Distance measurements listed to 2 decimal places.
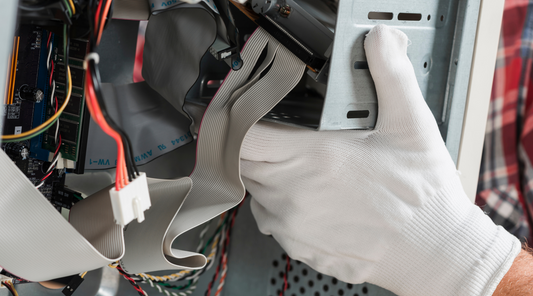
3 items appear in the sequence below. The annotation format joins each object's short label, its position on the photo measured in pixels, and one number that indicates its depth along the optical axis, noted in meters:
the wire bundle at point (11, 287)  0.76
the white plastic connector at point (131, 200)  0.66
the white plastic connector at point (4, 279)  0.75
